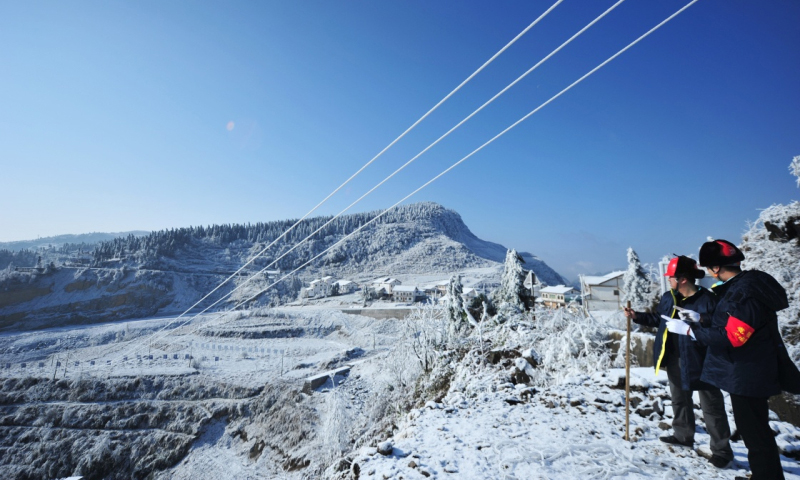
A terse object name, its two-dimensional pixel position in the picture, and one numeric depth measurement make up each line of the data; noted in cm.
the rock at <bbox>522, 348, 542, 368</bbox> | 878
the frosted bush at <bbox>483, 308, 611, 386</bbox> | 870
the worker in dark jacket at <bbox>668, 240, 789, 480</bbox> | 257
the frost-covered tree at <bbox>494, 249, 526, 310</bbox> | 1864
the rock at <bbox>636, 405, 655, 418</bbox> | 474
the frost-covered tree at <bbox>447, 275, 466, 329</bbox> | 1646
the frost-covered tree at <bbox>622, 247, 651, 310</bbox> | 1871
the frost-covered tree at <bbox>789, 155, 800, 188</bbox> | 689
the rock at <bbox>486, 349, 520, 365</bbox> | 973
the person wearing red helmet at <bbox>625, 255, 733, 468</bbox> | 325
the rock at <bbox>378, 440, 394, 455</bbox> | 434
